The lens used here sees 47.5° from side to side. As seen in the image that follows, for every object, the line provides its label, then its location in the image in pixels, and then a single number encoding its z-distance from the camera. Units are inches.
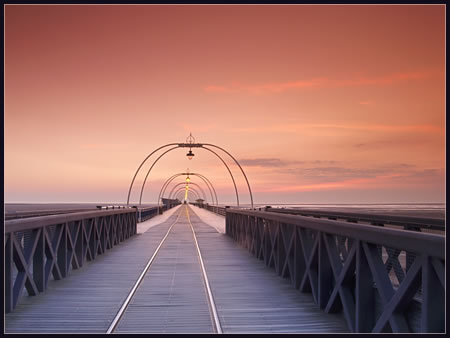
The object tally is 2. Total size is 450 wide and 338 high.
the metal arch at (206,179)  2712.1
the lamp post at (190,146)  999.6
